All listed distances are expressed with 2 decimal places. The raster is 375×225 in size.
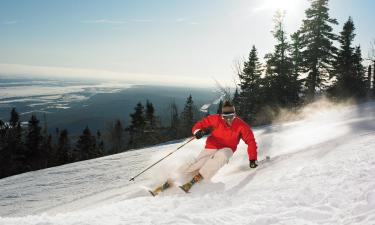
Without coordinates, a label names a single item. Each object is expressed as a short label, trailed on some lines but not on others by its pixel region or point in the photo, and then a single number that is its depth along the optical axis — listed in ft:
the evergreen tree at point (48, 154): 192.71
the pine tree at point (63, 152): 189.88
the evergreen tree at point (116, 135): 257.96
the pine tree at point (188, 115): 231.11
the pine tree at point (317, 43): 111.14
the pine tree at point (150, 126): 196.85
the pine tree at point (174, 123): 217.13
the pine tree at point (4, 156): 163.84
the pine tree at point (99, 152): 202.06
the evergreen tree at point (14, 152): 167.43
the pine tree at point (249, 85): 134.41
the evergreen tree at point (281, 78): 118.62
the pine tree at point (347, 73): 113.50
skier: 22.40
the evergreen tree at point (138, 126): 198.49
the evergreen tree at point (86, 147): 197.57
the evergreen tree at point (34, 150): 189.26
